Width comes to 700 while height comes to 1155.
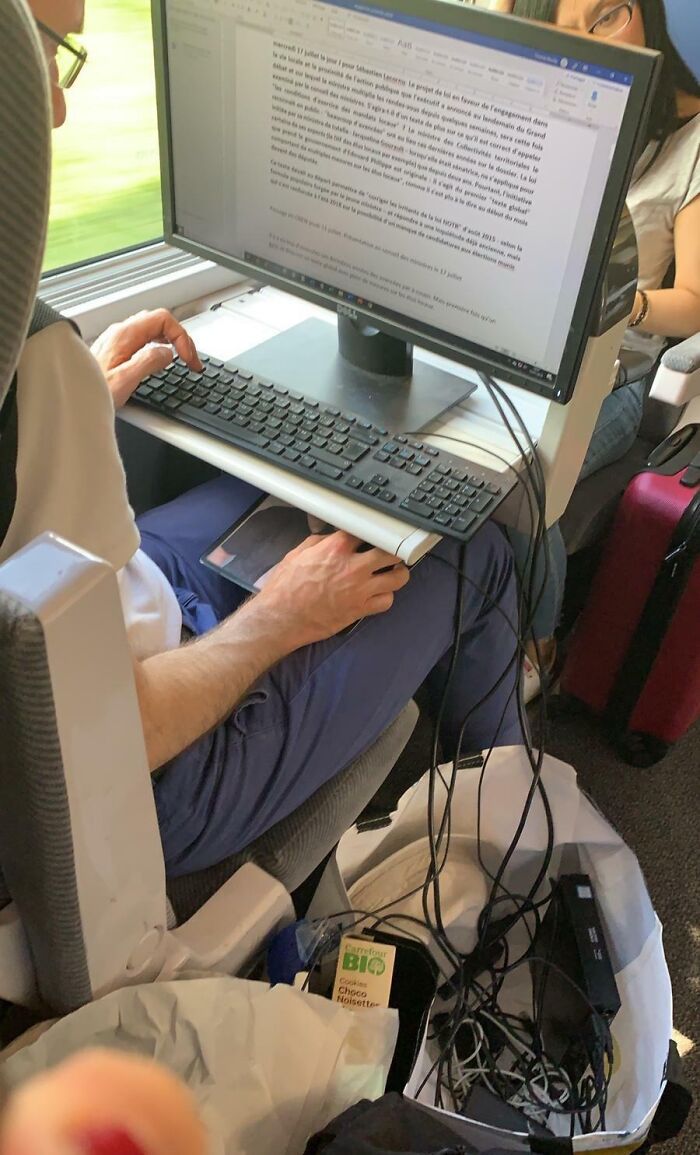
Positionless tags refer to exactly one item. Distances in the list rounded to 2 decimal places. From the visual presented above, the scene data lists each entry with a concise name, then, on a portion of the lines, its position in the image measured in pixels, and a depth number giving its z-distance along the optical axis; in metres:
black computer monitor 0.85
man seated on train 0.64
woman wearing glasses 1.48
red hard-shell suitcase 1.37
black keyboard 0.98
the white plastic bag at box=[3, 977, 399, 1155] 0.71
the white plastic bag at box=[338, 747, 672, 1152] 1.13
